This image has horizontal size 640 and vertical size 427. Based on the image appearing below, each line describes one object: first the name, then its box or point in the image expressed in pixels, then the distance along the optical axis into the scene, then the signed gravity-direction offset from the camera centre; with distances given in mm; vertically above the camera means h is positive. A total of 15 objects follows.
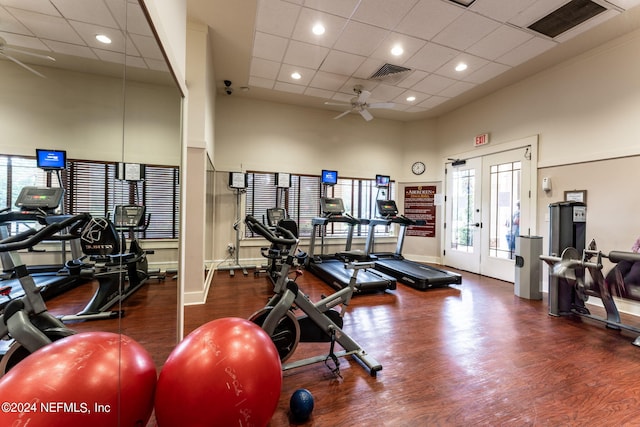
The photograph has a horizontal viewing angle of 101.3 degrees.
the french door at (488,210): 4973 +108
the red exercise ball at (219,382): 1187 -812
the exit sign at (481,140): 5559 +1634
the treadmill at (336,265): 4184 -1051
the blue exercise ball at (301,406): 1574 -1164
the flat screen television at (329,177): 6316 +876
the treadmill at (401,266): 4480 -1054
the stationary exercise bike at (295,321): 2004 -867
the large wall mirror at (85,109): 993 +502
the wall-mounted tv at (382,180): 6758 +868
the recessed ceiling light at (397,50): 3922 +2499
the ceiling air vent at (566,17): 3031 +2452
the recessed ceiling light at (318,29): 3482 +2484
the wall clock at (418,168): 7070 +1264
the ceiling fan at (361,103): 5043 +2332
